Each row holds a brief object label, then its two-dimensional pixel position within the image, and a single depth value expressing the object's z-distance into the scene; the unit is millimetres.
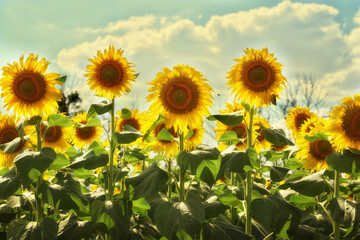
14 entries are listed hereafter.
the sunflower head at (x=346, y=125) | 3811
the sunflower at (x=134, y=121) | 5188
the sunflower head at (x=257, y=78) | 3914
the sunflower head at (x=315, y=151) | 4320
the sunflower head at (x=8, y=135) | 4355
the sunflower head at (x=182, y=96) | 3508
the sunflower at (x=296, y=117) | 6158
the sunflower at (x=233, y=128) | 4742
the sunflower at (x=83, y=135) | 5805
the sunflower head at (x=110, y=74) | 4086
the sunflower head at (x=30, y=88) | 4008
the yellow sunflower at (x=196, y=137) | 4334
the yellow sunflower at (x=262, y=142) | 4879
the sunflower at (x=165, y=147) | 4246
